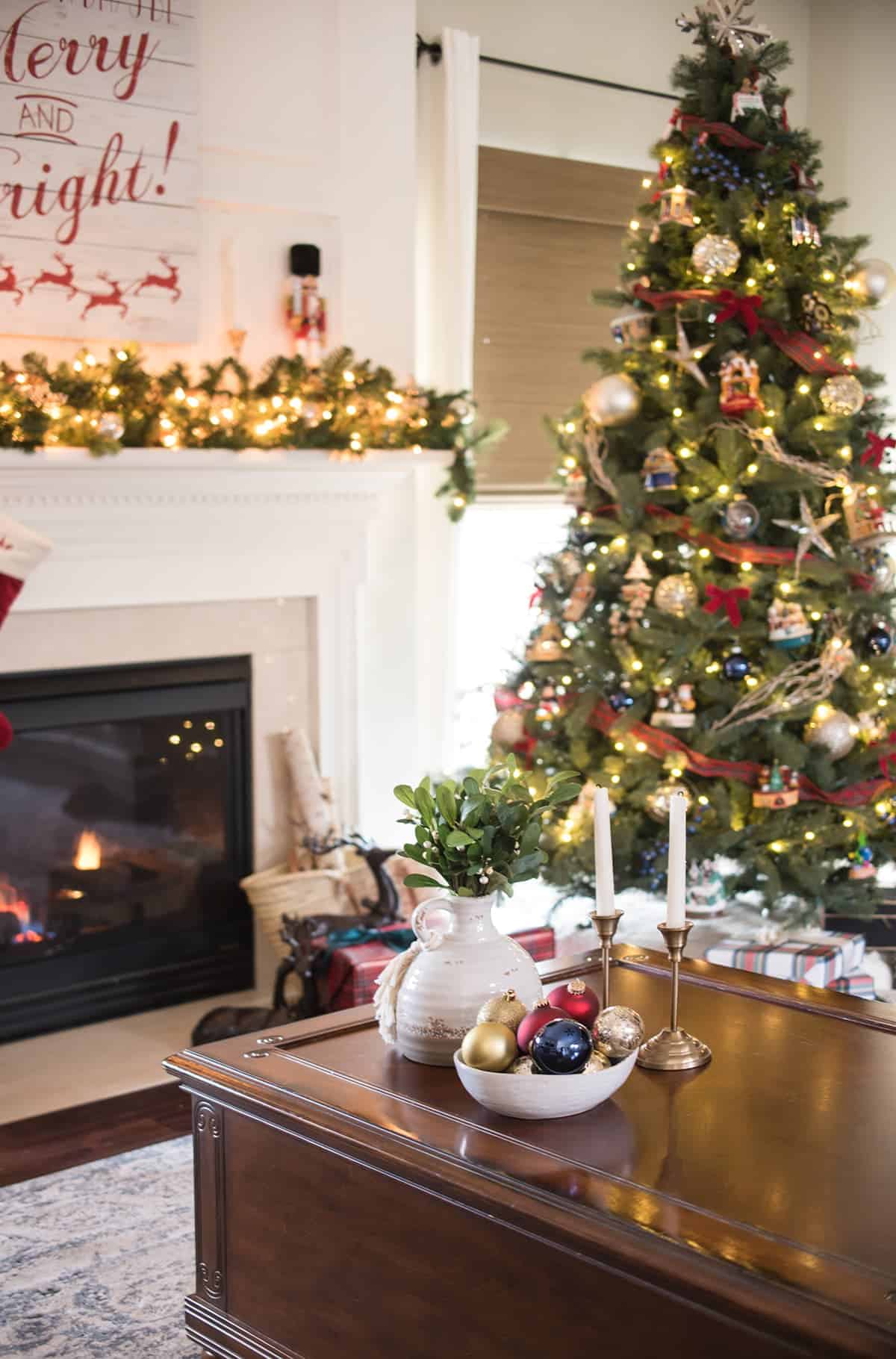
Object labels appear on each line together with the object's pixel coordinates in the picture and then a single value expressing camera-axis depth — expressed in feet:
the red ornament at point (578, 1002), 5.99
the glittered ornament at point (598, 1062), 5.72
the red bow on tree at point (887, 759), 12.07
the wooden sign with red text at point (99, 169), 11.43
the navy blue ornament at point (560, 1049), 5.61
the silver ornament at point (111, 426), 11.30
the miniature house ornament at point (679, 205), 11.82
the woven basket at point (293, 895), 12.81
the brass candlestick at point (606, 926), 6.28
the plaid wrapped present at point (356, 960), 11.12
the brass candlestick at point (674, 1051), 6.25
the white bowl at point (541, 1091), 5.60
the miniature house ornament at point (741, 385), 11.71
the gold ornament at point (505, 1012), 5.92
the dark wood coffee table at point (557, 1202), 4.63
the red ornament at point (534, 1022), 5.76
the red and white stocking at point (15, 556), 10.64
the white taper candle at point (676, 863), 6.01
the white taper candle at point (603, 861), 6.15
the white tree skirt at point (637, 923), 12.76
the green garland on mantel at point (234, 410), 11.14
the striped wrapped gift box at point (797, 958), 11.07
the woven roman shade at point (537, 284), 15.58
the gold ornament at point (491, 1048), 5.69
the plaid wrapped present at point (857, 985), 11.25
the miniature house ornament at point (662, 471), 11.95
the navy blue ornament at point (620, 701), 12.14
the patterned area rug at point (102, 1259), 7.61
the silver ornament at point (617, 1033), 5.86
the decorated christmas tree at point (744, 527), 11.78
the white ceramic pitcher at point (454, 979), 6.26
